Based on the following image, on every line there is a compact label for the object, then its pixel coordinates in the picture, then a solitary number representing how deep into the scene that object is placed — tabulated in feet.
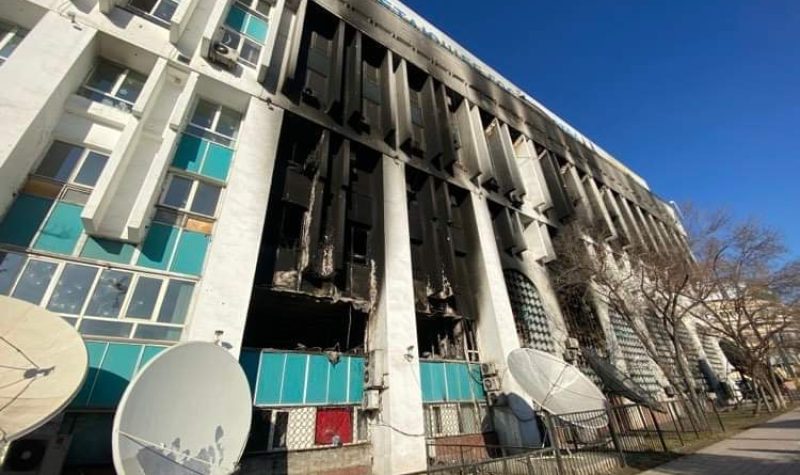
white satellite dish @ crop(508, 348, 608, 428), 38.60
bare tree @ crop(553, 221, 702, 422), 72.38
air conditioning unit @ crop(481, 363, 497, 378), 53.52
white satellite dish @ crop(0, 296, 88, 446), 17.24
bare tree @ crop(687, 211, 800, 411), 76.89
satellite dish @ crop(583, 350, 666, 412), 53.57
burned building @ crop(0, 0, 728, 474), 30.25
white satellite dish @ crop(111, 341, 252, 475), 19.13
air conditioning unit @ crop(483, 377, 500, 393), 52.07
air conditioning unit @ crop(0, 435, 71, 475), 22.15
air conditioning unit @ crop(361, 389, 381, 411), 39.78
